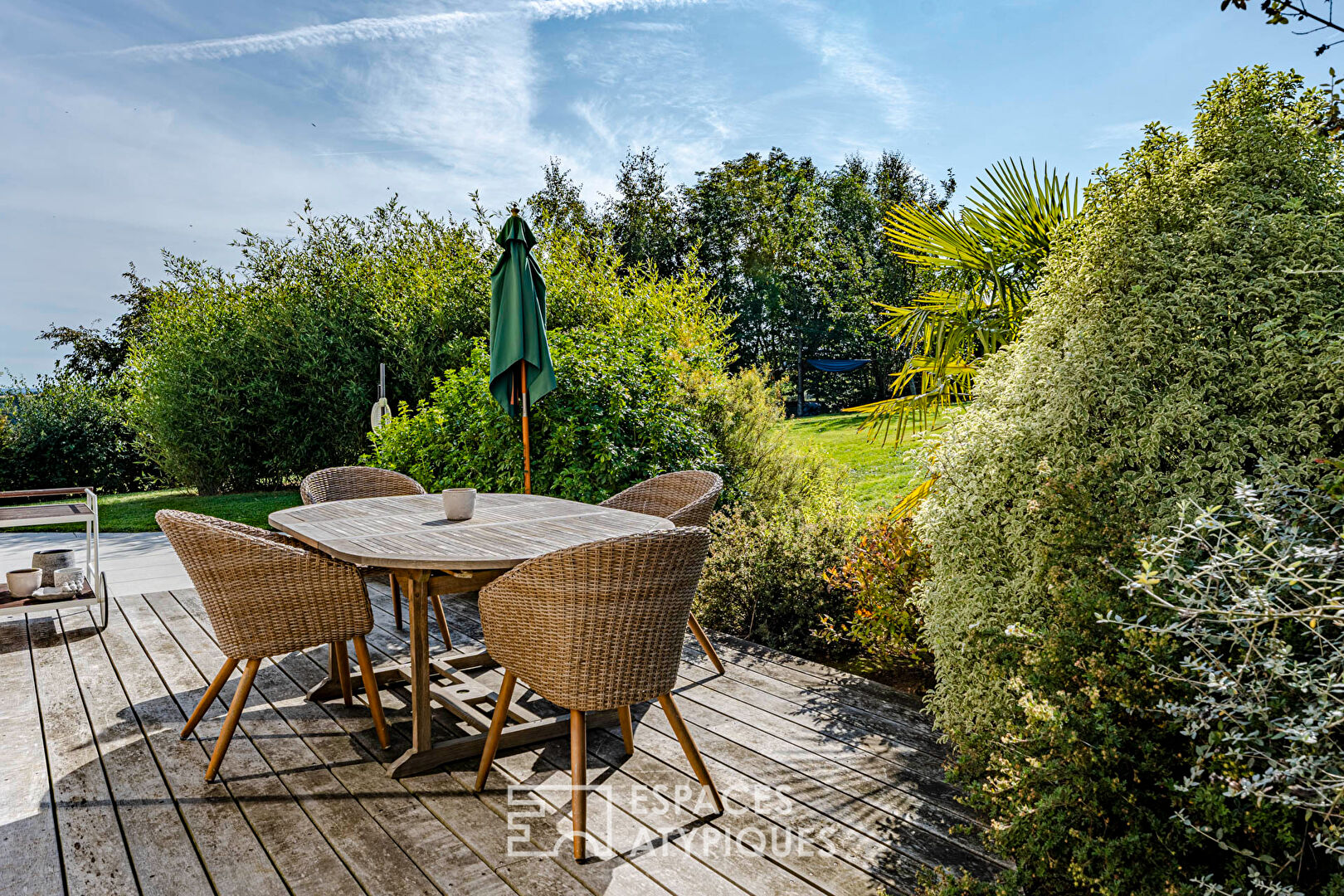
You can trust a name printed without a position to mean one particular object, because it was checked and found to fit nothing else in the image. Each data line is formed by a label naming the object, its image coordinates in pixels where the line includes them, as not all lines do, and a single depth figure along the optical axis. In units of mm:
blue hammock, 25139
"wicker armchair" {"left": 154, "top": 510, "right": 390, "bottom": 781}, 2562
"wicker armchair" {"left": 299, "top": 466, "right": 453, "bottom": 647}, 4273
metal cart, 3961
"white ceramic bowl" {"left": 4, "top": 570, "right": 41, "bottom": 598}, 4082
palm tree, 3621
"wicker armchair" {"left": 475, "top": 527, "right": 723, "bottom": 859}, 2215
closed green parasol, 4586
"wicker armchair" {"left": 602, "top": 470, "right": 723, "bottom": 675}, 3684
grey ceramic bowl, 4281
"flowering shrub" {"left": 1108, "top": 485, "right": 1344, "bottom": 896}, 1432
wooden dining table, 2521
